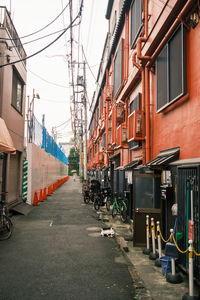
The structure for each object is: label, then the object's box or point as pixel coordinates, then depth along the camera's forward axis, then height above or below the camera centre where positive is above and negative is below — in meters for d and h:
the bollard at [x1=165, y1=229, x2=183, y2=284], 5.16 -1.79
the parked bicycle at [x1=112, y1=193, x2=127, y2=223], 12.04 -1.74
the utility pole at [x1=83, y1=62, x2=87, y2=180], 26.78 +6.24
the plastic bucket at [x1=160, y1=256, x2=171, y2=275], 5.55 -1.95
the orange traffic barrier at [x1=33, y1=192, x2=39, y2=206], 18.12 -1.98
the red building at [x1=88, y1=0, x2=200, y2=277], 6.04 +1.86
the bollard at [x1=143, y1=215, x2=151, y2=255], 7.20 -2.11
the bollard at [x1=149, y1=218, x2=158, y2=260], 6.65 -2.11
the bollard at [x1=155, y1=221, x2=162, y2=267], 6.20 -2.10
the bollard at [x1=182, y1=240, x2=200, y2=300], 4.31 -1.87
